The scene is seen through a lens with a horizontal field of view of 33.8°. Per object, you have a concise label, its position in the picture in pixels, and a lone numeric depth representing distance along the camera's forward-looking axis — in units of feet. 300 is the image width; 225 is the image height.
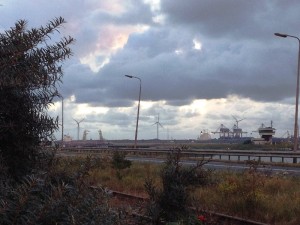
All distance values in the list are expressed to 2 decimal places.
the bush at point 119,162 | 76.28
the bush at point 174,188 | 20.34
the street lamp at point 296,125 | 110.32
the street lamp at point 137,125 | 164.96
